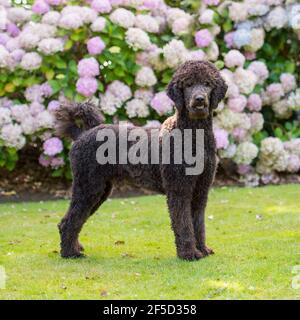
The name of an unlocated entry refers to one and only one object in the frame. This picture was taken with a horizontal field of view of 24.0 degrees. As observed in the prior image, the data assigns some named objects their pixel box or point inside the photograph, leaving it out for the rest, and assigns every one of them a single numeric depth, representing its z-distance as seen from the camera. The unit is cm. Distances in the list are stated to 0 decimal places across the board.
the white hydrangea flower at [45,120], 925
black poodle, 564
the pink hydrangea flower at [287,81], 1038
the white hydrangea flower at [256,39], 1013
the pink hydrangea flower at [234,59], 983
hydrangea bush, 937
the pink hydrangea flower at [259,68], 1015
